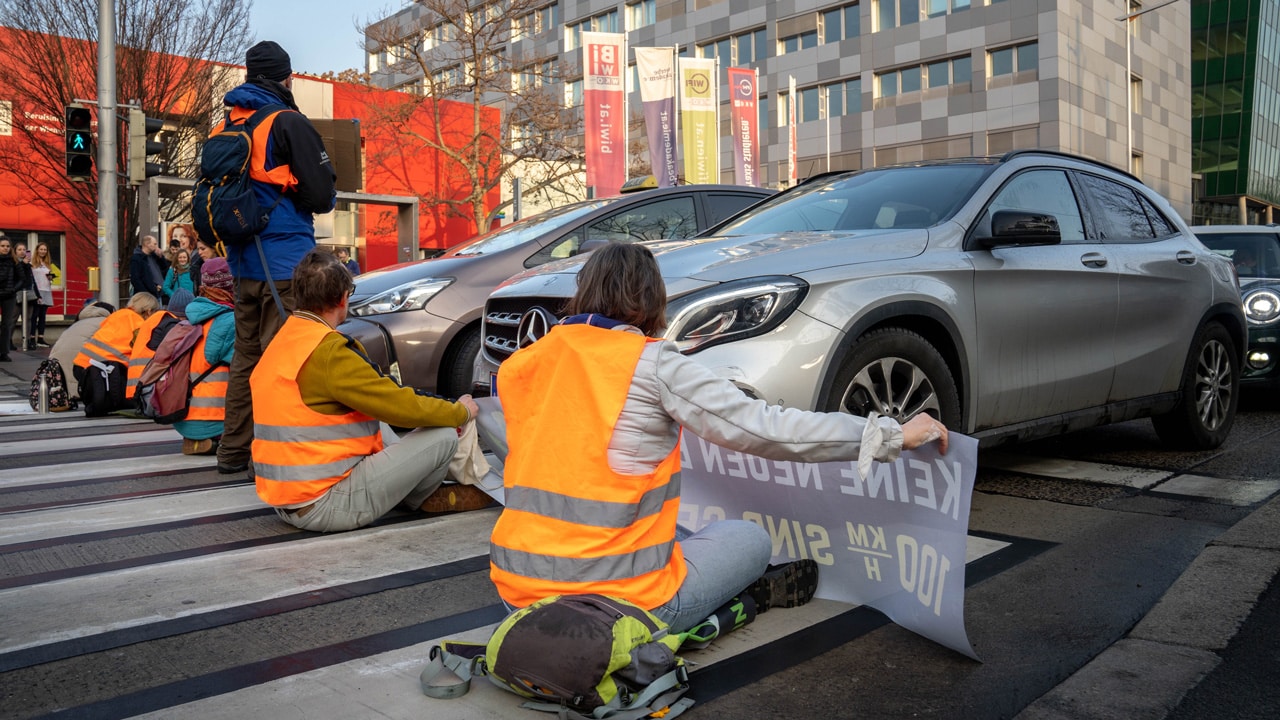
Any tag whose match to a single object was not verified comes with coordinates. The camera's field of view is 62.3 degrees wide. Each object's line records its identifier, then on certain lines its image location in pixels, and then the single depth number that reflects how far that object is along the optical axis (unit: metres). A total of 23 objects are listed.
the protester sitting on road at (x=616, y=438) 2.72
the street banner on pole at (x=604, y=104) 24.03
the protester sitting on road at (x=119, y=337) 9.30
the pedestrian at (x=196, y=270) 12.36
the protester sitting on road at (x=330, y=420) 4.39
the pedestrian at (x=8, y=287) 15.75
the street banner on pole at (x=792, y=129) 37.69
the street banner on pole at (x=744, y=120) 28.33
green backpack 2.50
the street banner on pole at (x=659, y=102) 24.31
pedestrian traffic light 13.34
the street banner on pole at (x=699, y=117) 26.39
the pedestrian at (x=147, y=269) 14.54
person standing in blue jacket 5.79
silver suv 4.09
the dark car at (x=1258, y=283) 8.78
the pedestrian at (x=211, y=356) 6.78
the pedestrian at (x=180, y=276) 12.63
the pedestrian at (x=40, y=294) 19.09
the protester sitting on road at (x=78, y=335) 9.88
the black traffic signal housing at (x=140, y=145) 13.38
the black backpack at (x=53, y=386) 10.02
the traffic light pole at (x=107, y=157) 13.69
